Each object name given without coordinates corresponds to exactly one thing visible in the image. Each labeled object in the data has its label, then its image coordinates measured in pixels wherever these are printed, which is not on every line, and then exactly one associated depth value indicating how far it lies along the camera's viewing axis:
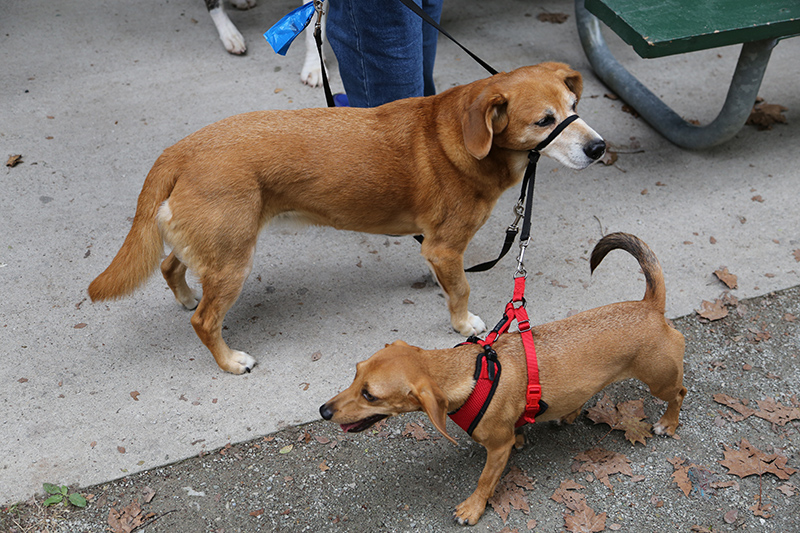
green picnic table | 4.06
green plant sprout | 2.82
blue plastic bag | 3.58
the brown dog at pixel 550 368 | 2.48
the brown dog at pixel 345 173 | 2.93
